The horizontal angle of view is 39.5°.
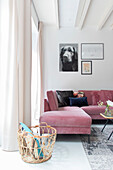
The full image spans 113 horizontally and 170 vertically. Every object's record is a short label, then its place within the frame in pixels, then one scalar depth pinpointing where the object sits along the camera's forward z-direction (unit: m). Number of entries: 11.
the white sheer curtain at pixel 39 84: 4.37
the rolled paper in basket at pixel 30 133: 1.91
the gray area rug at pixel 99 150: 1.85
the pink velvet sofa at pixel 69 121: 2.54
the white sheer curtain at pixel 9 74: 2.20
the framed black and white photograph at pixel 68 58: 4.89
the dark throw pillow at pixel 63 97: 3.91
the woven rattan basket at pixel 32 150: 1.87
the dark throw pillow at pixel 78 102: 4.01
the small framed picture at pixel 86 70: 4.90
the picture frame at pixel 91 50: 4.89
